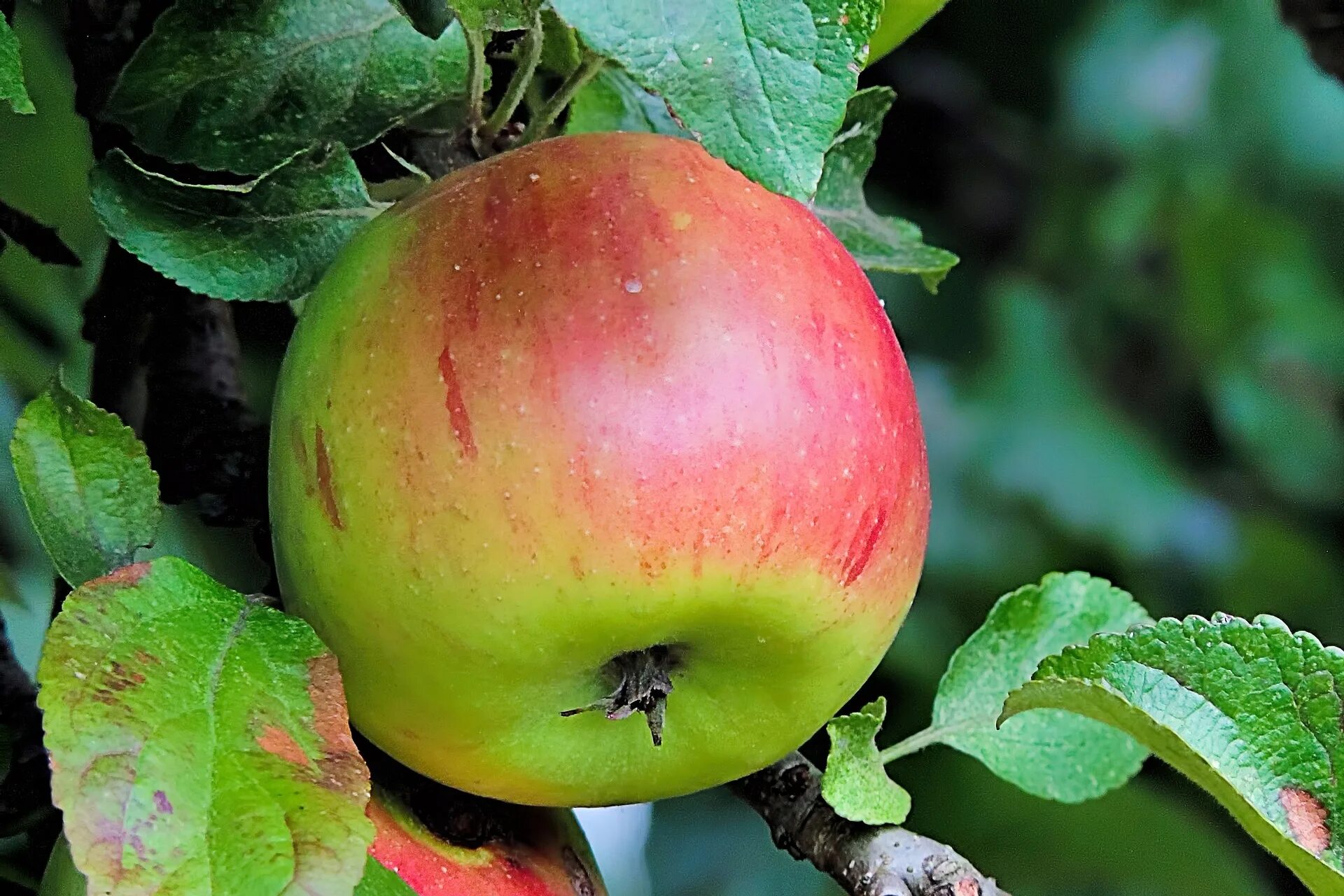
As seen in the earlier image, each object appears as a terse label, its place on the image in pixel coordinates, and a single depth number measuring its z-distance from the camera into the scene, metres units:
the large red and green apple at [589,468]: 0.62
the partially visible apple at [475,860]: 0.64
